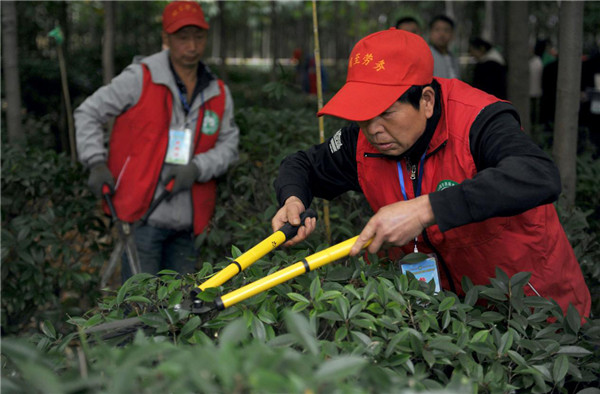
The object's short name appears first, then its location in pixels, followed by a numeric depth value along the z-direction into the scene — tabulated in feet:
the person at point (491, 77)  22.63
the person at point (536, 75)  31.03
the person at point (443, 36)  20.34
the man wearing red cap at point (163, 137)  12.09
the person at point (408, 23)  19.04
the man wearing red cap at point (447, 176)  5.95
